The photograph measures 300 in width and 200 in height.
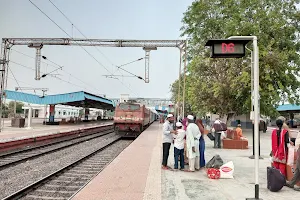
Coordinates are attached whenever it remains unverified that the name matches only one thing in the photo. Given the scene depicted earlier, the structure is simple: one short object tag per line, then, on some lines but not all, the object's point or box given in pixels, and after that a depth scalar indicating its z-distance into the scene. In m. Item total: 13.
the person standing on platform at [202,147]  9.41
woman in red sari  7.37
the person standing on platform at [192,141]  8.80
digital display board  6.50
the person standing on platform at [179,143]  8.87
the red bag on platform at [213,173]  7.98
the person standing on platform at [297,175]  6.83
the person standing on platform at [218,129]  14.73
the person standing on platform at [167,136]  9.16
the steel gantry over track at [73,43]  24.61
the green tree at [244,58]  23.56
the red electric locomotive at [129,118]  22.86
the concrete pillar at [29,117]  26.85
